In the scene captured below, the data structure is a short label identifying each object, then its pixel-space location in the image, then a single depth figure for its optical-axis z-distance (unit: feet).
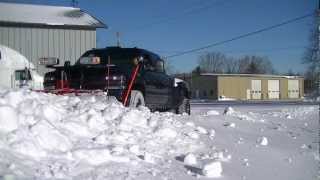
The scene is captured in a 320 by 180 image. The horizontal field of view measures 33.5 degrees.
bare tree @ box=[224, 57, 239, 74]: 412.16
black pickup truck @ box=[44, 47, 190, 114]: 34.63
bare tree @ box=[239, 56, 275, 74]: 399.03
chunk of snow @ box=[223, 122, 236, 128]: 33.63
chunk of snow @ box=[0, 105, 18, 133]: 20.26
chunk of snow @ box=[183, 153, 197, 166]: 21.61
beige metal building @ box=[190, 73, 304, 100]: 241.35
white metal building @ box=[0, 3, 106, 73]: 106.83
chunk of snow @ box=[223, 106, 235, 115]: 44.12
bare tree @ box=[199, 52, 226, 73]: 406.37
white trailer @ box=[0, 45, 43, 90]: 81.46
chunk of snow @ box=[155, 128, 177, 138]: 25.55
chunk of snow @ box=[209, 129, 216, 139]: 28.62
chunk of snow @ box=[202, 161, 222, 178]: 19.93
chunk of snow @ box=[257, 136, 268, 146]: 28.43
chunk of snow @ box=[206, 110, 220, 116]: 42.10
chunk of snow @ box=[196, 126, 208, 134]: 29.51
